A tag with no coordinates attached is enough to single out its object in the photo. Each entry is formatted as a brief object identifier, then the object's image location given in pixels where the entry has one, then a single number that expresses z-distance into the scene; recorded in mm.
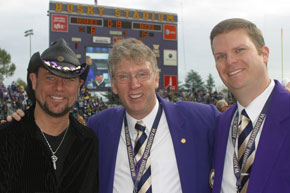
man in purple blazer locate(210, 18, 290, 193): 2250
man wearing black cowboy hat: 2793
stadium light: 48562
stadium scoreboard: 26547
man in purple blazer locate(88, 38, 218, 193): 2920
